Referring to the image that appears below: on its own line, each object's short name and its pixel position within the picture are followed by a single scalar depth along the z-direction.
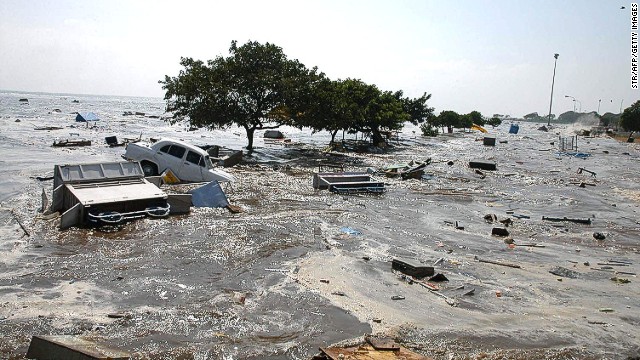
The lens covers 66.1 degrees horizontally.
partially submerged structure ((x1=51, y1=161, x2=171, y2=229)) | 12.33
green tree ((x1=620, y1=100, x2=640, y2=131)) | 71.12
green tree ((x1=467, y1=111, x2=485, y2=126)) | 98.14
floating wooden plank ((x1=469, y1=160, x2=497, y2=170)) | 30.96
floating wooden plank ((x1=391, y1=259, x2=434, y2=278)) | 10.14
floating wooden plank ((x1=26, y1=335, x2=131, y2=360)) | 5.79
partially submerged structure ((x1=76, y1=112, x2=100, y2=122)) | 50.77
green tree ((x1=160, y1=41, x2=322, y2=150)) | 29.95
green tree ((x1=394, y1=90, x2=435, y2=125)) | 59.59
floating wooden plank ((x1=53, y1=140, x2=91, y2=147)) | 33.25
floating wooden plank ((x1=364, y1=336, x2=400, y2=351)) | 6.77
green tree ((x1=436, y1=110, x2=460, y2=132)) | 81.36
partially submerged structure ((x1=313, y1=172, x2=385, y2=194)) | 20.06
